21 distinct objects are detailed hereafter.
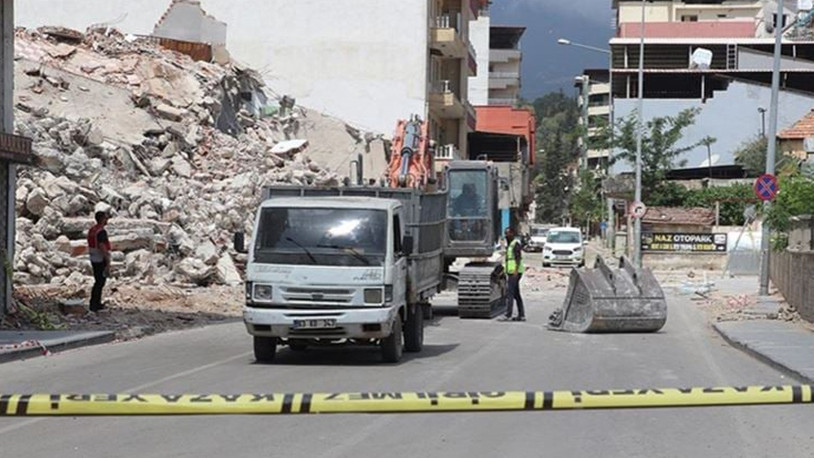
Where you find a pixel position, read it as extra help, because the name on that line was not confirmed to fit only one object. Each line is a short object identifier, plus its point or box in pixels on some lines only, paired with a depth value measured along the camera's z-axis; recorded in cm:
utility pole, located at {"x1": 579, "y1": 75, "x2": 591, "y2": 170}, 10286
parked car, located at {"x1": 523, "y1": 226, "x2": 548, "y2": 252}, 7072
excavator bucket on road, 2267
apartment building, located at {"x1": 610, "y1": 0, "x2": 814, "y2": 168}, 7854
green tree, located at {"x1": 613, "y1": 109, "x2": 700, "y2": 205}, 6294
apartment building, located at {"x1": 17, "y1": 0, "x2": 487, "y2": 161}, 5959
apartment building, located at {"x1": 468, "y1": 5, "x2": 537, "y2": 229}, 8188
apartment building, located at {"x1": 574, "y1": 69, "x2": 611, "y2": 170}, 11274
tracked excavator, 2664
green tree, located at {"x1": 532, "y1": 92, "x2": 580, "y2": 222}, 12569
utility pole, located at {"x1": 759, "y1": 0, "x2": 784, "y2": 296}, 3206
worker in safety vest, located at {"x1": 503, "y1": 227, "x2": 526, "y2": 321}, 2472
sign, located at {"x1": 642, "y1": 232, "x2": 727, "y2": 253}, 5169
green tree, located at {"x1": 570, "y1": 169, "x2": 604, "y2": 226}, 8119
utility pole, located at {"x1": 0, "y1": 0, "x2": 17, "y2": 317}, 2088
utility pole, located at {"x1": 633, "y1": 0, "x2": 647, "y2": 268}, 4972
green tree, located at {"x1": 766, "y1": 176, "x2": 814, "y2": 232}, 2845
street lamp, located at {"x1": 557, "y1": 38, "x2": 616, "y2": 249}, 7204
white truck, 1557
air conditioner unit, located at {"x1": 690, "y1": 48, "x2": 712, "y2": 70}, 7881
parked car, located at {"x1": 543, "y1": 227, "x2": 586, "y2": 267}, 5378
